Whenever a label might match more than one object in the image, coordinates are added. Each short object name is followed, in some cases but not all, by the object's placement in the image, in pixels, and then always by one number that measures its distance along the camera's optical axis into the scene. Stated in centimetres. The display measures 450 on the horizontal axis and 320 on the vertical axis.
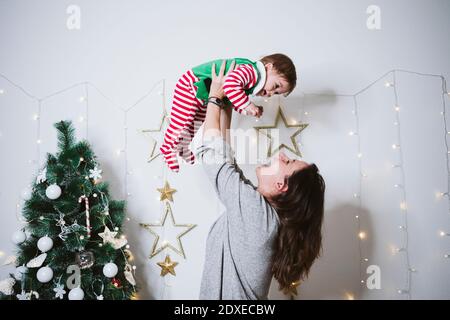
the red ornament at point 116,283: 173
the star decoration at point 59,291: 160
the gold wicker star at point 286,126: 212
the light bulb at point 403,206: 212
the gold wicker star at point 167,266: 217
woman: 119
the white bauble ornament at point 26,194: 165
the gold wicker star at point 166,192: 218
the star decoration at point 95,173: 174
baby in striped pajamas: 136
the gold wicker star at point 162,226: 217
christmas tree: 161
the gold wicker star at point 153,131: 221
